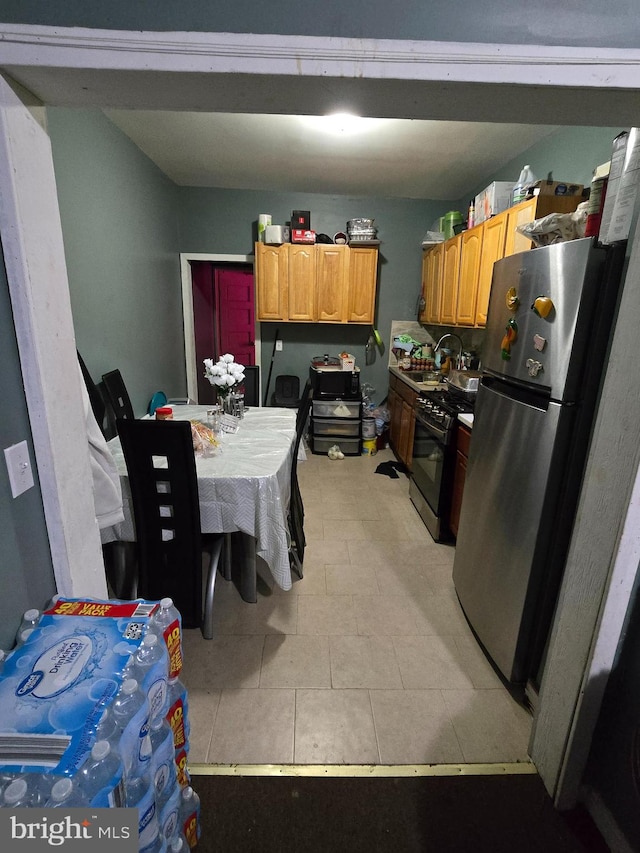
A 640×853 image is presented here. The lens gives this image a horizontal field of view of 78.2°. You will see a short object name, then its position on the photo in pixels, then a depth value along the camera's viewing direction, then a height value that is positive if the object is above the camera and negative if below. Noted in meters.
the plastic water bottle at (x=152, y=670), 0.80 -0.71
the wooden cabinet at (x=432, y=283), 3.68 +0.36
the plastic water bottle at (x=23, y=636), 0.87 -0.70
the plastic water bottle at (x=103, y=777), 0.65 -0.75
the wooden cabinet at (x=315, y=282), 3.85 +0.33
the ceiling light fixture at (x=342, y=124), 2.42 +1.17
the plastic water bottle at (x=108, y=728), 0.70 -0.72
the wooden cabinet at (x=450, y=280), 3.28 +0.34
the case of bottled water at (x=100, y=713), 0.65 -0.72
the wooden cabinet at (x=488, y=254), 2.55 +0.45
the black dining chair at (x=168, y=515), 1.52 -0.81
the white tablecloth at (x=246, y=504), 1.68 -0.79
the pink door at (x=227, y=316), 5.09 -0.02
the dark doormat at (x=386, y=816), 1.14 -1.45
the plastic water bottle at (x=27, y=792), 0.62 -0.74
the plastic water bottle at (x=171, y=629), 0.91 -0.73
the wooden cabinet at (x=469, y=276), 2.89 +0.34
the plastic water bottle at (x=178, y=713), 0.94 -0.95
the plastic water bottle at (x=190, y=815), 1.05 -1.31
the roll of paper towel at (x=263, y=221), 3.81 +0.88
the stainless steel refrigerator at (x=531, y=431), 1.25 -0.38
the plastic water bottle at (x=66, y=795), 0.62 -0.75
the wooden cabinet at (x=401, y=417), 3.49 -0.91
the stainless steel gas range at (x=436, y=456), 2.48 -0.89
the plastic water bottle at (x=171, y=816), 0.87 -1.09
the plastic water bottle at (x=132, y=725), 0.71 -0.74
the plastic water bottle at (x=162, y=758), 0.83 -0.92
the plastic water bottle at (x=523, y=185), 2.29 +0.80
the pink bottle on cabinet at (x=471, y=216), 3.03 +0.79
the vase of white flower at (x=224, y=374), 2.37 -0.35
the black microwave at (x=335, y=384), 4.00 -0.66
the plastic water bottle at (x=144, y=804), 0.73 -0.90
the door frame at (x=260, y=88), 0.74 +0.45
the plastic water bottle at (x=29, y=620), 0.90 -0.69
